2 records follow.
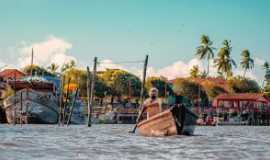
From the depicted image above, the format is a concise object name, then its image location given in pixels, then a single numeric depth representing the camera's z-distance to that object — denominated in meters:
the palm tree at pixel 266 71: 125.38
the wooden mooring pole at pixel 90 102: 45.24
